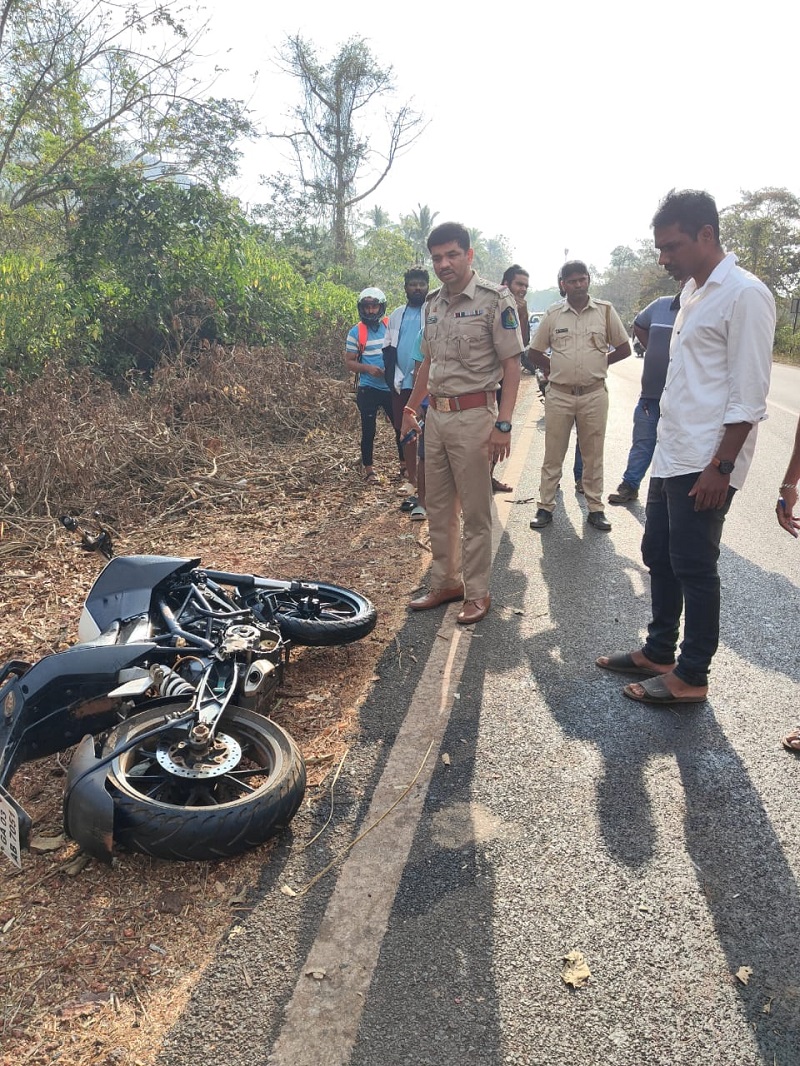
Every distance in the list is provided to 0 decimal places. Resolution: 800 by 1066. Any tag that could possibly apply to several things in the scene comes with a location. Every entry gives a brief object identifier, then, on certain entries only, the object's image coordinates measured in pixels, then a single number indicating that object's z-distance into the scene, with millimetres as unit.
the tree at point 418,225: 69812
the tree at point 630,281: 53969
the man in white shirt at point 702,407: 2980
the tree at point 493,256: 117881
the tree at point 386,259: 43562
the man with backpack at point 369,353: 7141
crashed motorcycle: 2330
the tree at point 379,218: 71375
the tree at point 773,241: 36031
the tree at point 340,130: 35750
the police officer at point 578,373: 6184
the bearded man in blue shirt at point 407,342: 6488
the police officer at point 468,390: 4164
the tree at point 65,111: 11945
